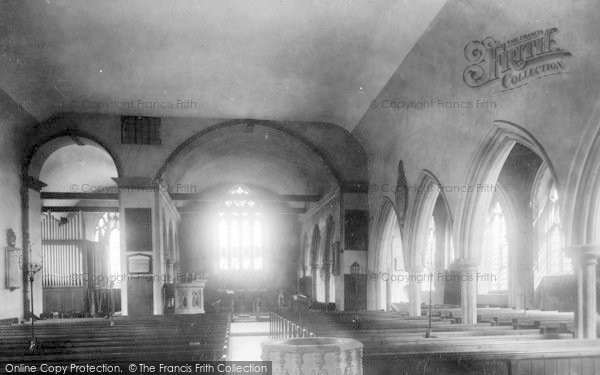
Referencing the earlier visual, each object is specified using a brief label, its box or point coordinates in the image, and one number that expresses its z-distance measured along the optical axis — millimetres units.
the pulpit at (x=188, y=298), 16047
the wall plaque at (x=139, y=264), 15211
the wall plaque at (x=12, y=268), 12953
